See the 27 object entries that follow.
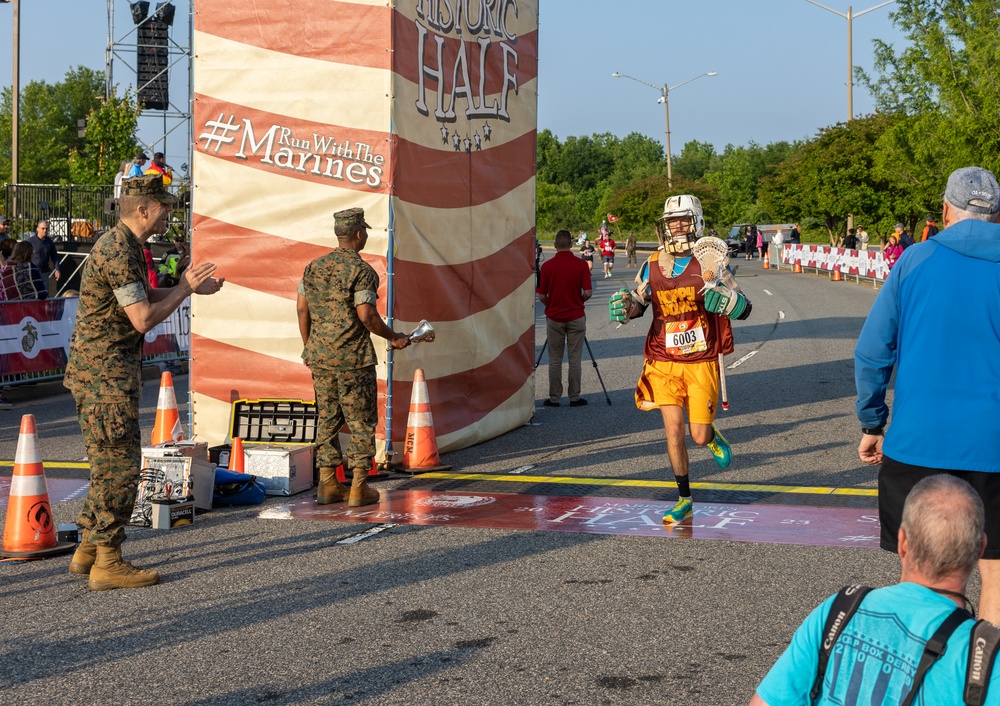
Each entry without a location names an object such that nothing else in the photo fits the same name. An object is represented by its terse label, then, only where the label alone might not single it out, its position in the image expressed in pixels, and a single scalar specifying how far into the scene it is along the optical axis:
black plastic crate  9.90
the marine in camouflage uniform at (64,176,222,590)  6.41
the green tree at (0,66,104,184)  85.06
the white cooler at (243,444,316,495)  9.24
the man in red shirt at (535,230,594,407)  14.72
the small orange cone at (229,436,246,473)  9.30
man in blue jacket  4.43
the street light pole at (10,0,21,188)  29.38
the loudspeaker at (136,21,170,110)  41.72
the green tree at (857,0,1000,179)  31.70
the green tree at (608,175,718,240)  74.88
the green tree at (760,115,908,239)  56.66
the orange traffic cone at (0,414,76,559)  7.22
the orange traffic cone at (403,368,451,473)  10.08
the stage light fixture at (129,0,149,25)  40.50
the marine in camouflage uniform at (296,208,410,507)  8.69
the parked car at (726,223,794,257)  66.75
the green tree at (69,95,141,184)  35.41
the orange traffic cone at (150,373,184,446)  10.25
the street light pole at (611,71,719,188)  66.69
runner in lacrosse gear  7.95
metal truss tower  40.22
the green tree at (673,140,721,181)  130.75
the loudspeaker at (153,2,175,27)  39.38
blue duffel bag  8.86
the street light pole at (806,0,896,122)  47.09
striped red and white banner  9.95
